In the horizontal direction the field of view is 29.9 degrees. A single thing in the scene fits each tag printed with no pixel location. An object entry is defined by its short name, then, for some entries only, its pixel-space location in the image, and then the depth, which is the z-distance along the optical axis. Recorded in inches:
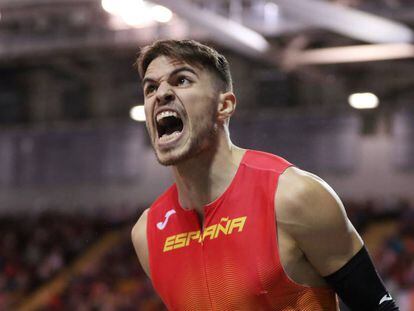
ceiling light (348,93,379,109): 725.9
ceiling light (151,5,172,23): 503.5
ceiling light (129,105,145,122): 792.3
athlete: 105.4
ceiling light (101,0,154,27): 453.4
